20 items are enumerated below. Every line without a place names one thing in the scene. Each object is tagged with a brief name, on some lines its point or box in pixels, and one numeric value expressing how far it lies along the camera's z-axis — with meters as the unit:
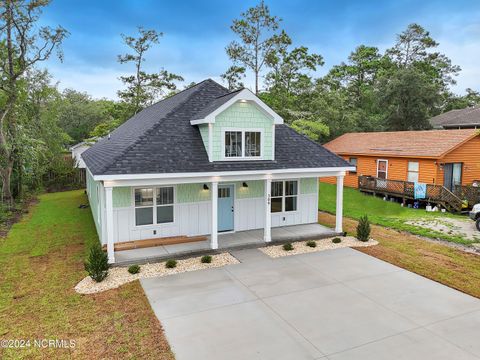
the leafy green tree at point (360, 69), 47.38
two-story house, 10.42
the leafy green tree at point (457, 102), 45.43
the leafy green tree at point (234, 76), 28.30
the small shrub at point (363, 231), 12.29
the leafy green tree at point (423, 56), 44.59
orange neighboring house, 19.47
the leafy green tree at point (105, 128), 26.86
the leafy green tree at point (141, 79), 27.14
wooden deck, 17.61
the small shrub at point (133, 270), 9.17
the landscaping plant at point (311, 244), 11.62
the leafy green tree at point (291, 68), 28.61
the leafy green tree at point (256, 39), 26.47
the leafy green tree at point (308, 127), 24.72
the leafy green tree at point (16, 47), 16.97
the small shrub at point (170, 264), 9.63
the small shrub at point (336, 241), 12.07
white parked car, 13.92
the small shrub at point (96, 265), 8.58
